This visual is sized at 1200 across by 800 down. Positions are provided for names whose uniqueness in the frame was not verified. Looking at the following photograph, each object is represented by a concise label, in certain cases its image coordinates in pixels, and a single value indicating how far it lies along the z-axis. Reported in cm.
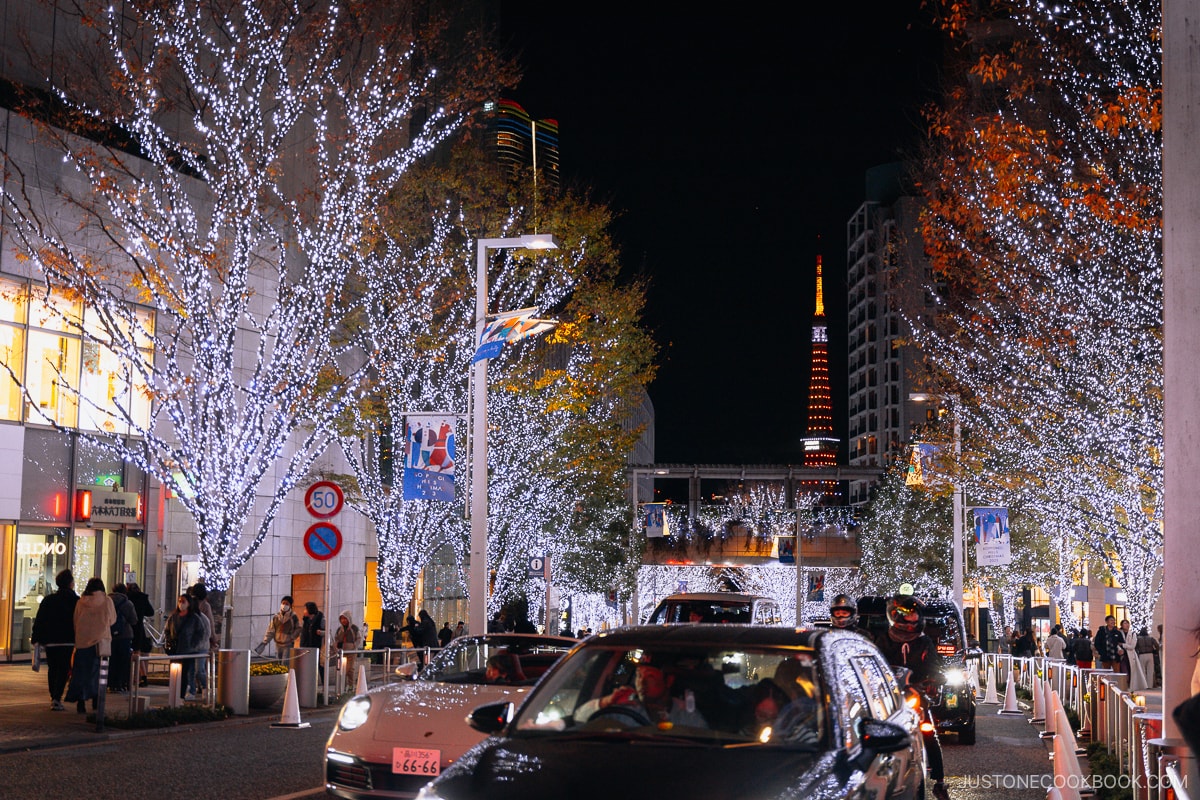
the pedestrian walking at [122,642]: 1942
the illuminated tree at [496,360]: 2831
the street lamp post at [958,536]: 3672
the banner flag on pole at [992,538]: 3356
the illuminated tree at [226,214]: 2014
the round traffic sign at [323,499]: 1734
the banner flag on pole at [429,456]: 2030
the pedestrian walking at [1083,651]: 3162
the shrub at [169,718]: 1622
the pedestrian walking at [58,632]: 1780
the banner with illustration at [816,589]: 8358
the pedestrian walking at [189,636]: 1864
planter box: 1902
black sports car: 517
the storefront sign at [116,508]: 2639
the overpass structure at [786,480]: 8112
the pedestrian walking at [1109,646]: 3134
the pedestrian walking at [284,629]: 2278
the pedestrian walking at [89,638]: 1688
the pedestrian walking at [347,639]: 2380
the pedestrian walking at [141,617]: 2167
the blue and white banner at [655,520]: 5583
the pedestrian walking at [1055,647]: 3231
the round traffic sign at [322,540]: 1708
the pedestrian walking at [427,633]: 2688
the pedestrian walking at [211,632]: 1914
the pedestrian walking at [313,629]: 2267
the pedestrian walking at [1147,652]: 2708
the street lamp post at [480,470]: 1995
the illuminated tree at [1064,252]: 1742
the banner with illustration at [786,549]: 7281
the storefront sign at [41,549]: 2492
